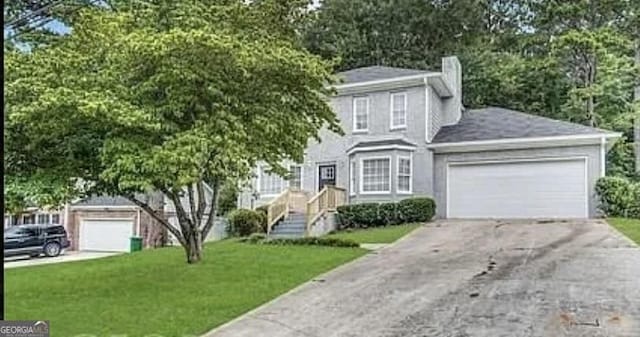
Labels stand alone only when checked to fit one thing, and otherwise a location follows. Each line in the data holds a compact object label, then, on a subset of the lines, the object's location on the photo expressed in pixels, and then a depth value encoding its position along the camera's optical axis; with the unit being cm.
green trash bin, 2242
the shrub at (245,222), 2222
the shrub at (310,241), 1655
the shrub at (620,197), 2012
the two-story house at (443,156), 2162
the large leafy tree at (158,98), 996
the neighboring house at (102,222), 2795
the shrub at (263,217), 2218
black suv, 2400
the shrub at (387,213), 2152
